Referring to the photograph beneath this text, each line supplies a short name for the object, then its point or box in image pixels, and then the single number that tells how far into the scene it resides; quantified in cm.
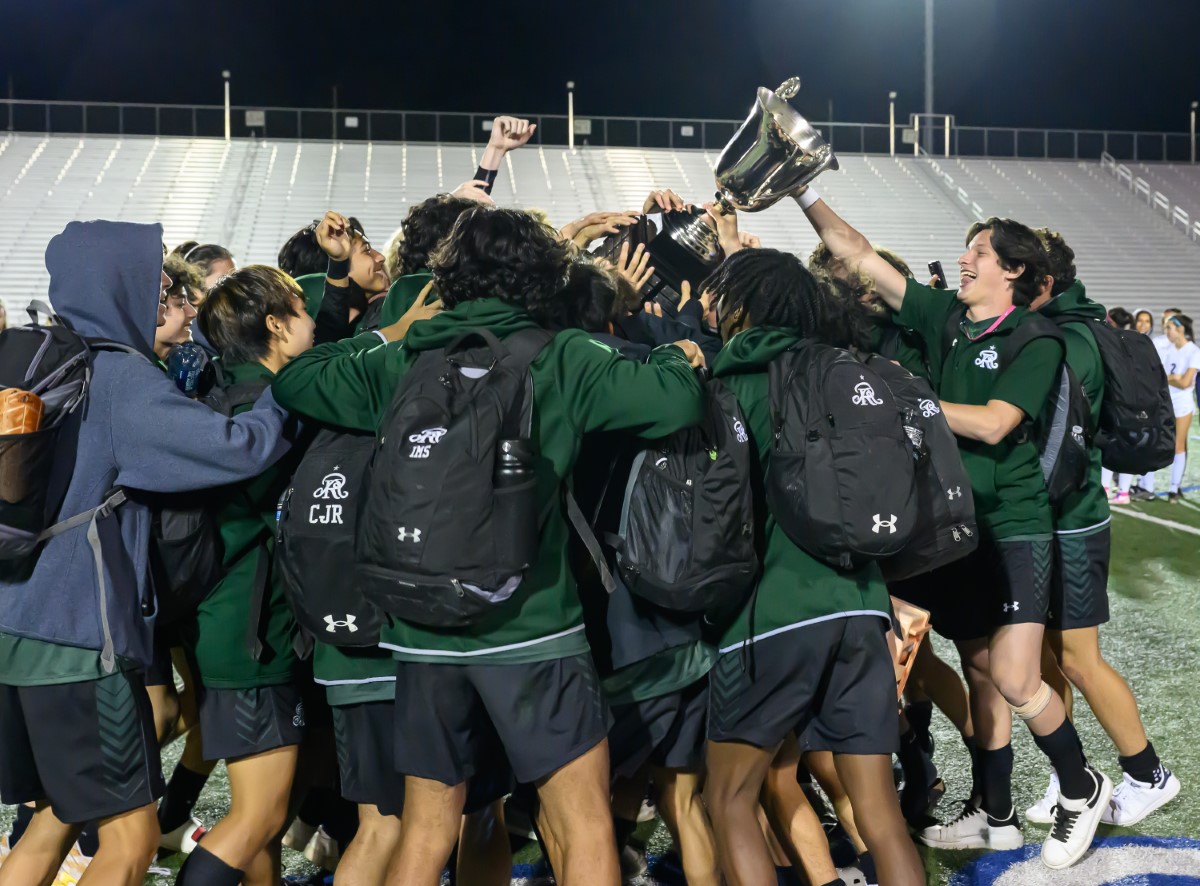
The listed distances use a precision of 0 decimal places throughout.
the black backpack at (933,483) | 281
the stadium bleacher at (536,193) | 2459
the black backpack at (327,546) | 262
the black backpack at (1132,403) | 388
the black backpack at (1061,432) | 362
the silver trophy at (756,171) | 348
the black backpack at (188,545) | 274
